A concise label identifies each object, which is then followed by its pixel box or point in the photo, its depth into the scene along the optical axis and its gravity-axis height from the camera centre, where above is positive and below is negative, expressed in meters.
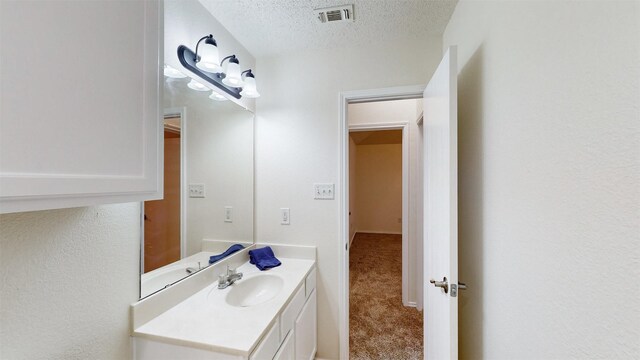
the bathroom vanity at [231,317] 0.89 -0.60
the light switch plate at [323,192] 1.70 -0.08
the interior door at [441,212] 0.98 -0.15
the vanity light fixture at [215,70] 1.21 +0.63
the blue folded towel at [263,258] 1.58 -0.55
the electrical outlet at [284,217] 1.78 -0.27
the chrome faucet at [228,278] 1.31 -0.56
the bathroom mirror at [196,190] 1.09 -0.05
